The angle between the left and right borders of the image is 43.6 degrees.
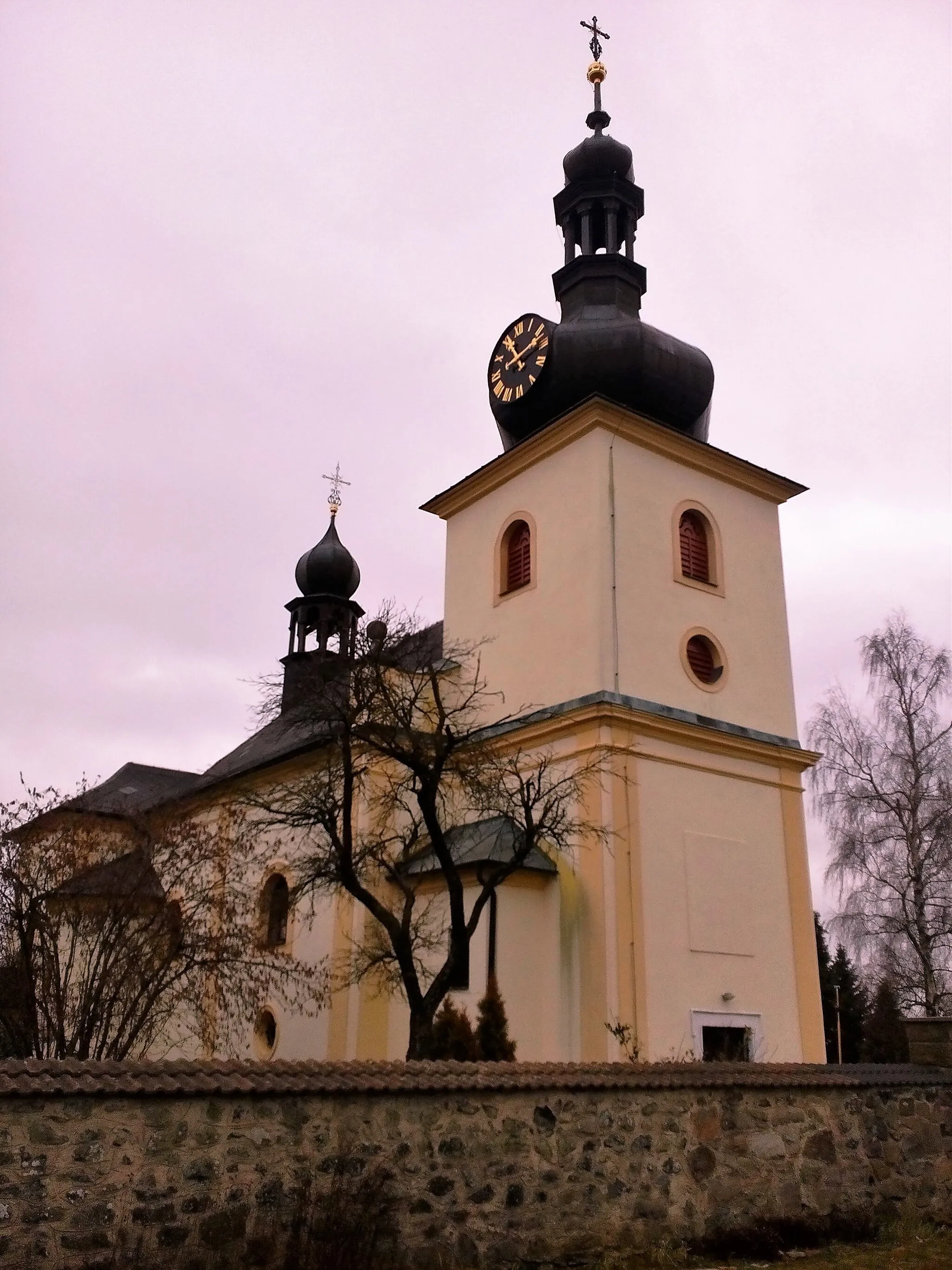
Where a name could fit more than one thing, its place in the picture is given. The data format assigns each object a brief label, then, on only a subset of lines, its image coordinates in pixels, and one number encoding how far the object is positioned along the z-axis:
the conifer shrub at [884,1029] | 26.28
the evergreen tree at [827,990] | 28.34
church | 14.87
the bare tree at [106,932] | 13.00
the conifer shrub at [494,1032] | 13.08
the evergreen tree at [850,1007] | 28.67
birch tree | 23.62
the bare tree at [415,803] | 12.52
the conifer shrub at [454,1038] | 13.03
